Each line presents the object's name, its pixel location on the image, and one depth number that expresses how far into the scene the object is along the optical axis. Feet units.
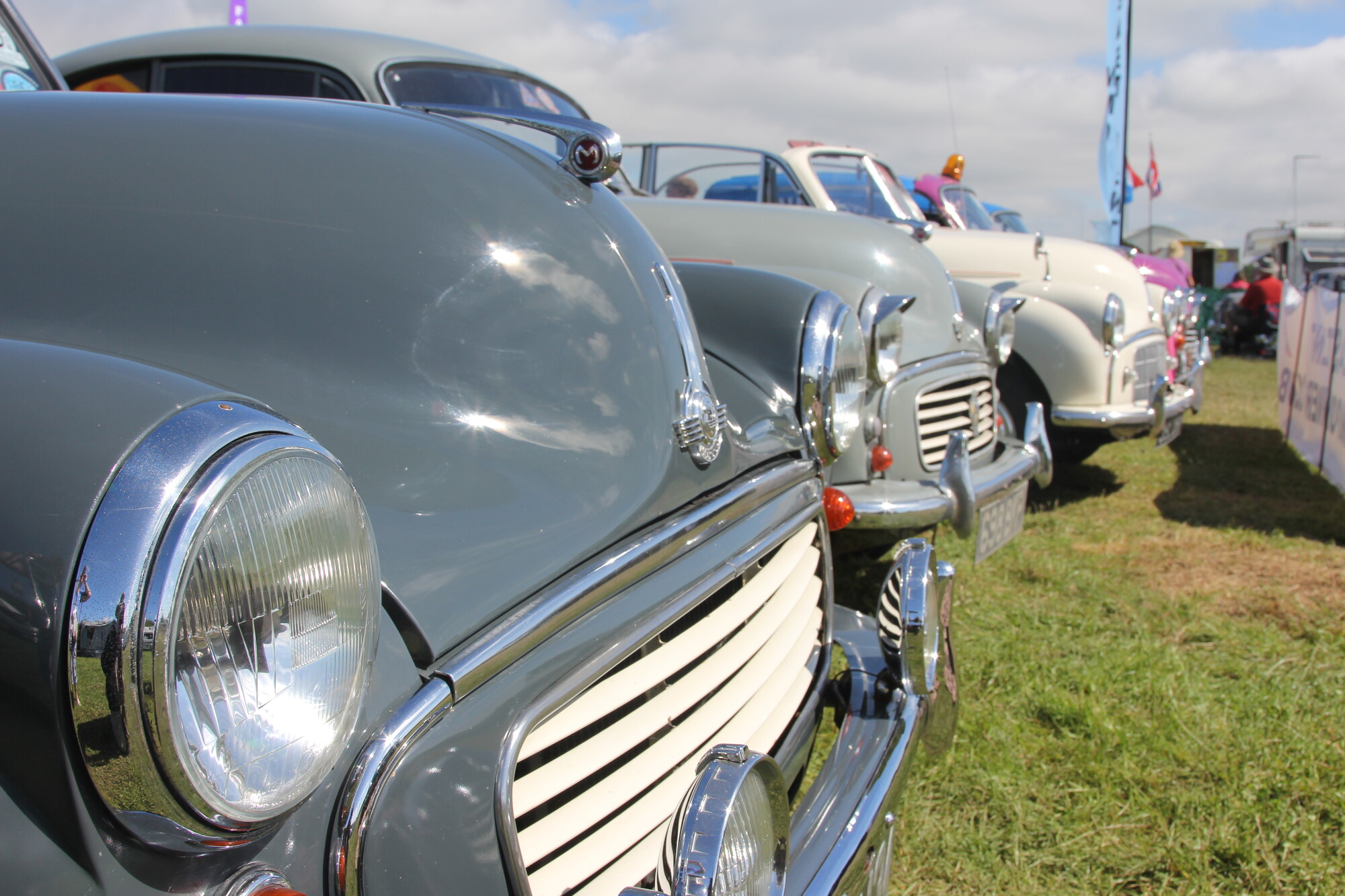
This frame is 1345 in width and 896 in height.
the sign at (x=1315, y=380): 18.17
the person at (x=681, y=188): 17.65
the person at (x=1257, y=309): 49.75
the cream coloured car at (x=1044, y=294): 16.25
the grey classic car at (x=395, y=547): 2.23
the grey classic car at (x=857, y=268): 10.06
